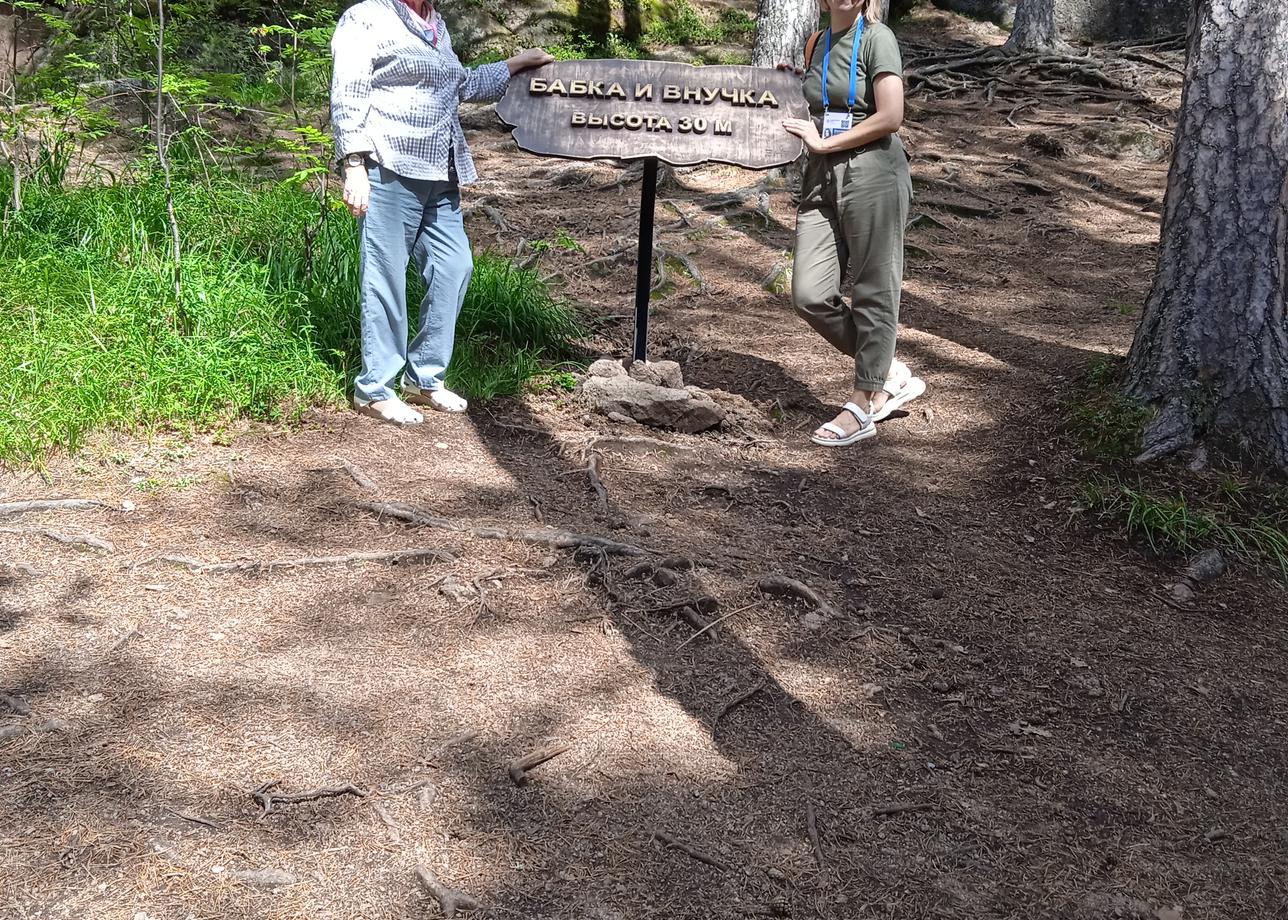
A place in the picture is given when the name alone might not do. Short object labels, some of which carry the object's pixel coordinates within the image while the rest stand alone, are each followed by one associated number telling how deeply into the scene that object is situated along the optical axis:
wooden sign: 4.97
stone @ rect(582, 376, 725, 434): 5.25
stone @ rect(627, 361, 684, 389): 5.59
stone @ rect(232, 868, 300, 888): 2.49
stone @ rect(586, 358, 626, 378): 5.60
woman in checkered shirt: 4.43
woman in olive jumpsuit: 4.59
